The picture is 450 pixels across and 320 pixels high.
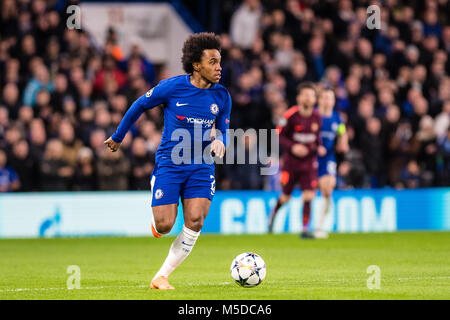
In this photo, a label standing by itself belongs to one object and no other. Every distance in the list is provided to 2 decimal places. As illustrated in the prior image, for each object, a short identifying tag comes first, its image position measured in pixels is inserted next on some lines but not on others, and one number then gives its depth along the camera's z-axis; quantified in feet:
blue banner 57.26
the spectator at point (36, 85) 60.90
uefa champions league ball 29.86
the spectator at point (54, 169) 57.11
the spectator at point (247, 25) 71.41
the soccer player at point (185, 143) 29.91
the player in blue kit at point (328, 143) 53.88
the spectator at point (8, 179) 56.75
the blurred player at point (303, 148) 53.16
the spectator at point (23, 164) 56.59
